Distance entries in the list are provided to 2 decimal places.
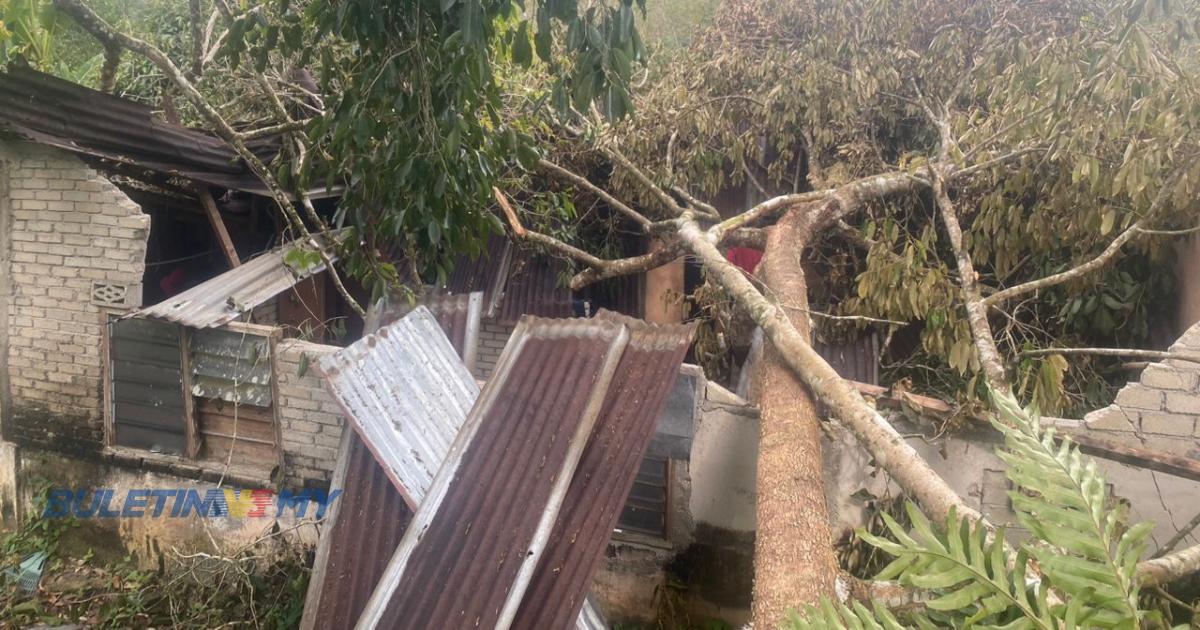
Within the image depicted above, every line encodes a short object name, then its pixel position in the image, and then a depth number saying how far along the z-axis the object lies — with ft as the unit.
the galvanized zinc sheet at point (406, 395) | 10.66
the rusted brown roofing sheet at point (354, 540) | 10.12
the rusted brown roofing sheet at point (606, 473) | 9.02
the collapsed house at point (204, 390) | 13.05
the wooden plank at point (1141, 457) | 10.87
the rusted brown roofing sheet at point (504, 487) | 8.98
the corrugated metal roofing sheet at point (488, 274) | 21.99
